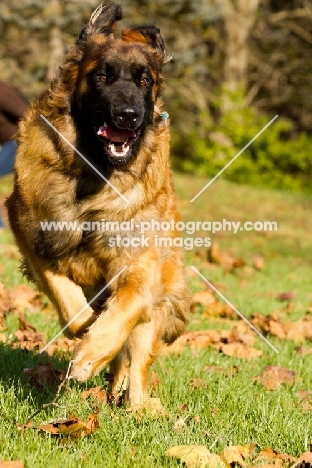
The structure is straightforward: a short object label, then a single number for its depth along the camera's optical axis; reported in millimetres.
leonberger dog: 7562
